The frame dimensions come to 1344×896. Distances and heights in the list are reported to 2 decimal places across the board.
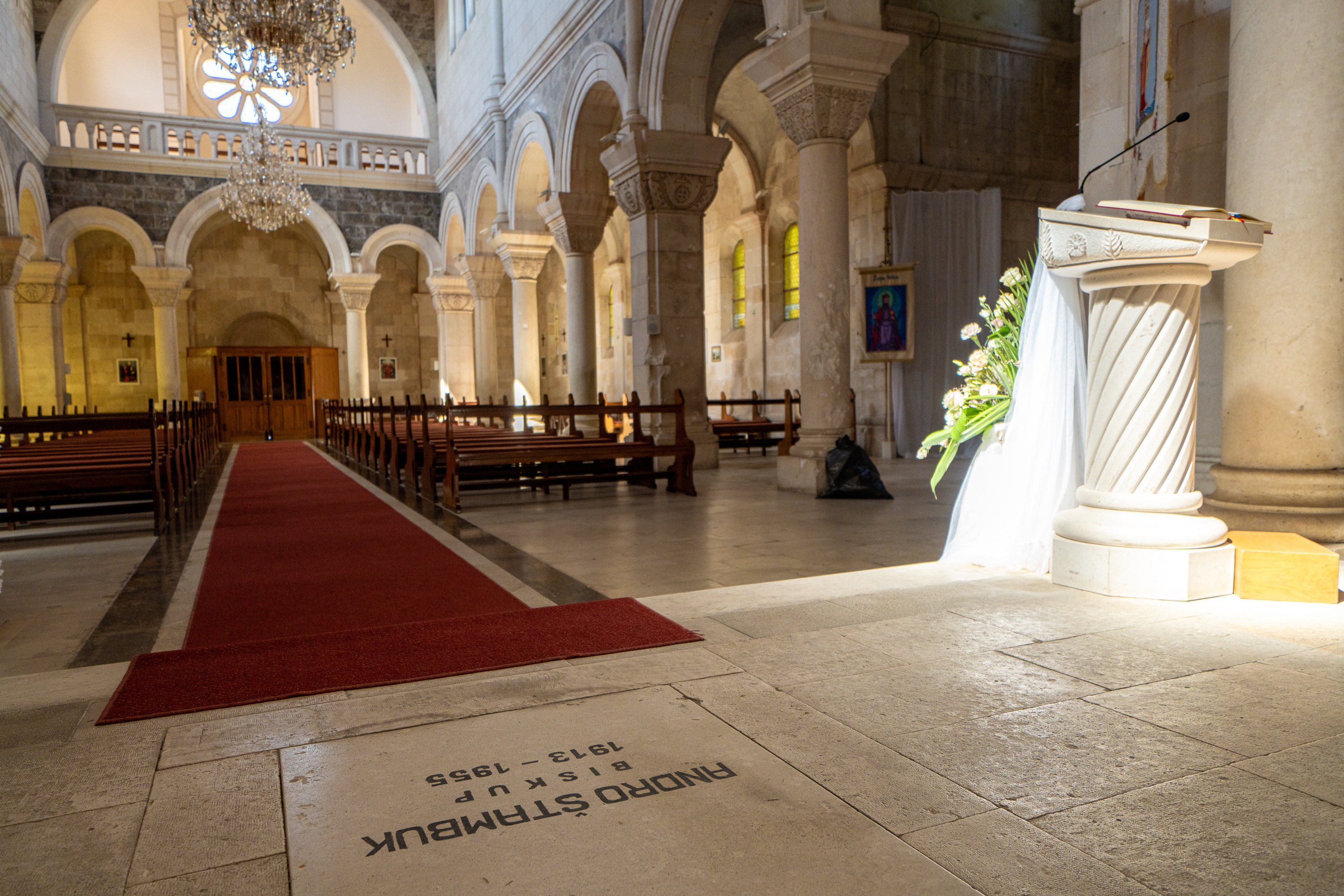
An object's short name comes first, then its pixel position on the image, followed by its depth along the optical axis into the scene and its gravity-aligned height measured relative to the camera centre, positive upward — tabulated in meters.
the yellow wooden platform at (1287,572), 3.00 -0.65
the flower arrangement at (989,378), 4.27 +0.07
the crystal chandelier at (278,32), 9.41 +4.12
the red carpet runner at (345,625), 2.54 -0.82
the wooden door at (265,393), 20.28 +0.24
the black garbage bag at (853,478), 6.79 -0.66
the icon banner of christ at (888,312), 10.41 +0.98
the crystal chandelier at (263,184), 13.66 +3.46
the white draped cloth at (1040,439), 3.74 -0.21
